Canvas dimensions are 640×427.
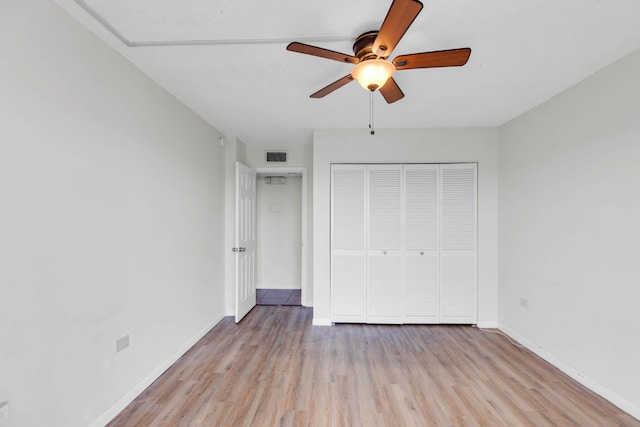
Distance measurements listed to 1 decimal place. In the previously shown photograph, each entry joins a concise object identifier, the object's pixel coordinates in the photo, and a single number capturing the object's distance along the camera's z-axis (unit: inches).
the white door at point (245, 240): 142.1
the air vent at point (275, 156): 169.6
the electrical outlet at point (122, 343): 77.3
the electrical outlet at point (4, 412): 49.3
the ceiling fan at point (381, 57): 54.1
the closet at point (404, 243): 138.3
